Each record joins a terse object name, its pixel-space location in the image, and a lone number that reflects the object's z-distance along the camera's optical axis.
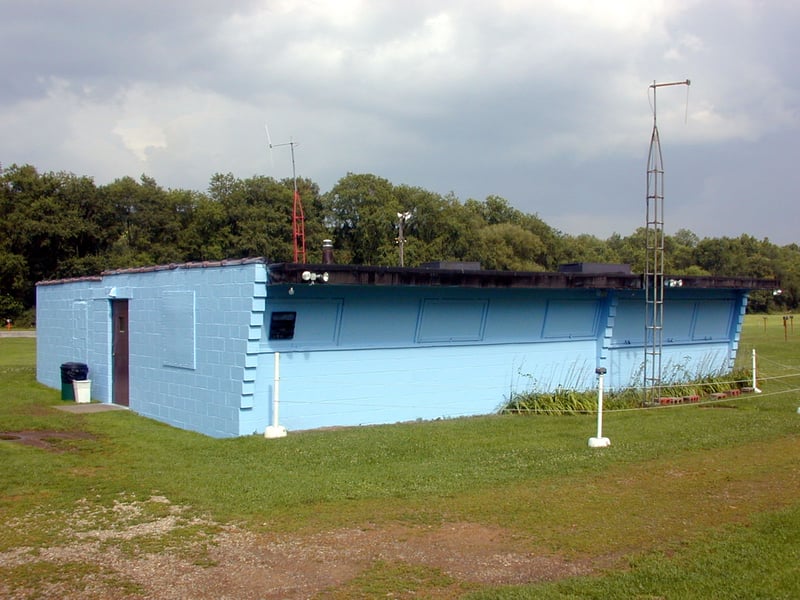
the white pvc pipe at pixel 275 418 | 12.38
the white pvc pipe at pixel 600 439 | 11.48
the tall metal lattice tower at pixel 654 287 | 17.27
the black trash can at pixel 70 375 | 17.44
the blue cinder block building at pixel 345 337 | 12.90
